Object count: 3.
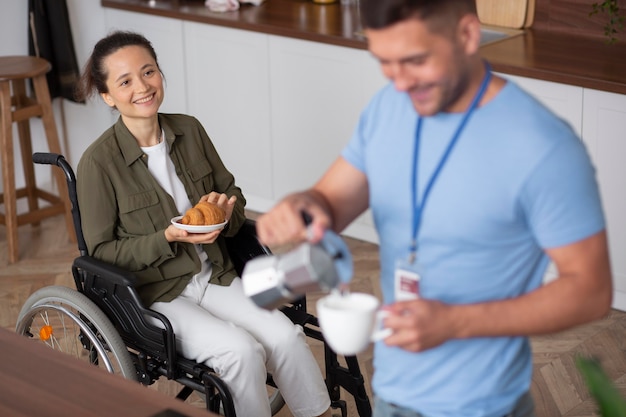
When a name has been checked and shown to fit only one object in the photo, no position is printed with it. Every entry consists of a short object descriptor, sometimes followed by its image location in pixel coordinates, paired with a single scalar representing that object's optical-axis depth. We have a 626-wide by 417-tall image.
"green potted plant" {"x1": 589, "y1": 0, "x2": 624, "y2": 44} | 3.55
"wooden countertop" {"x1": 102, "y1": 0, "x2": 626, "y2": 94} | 3.46
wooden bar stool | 4.11
